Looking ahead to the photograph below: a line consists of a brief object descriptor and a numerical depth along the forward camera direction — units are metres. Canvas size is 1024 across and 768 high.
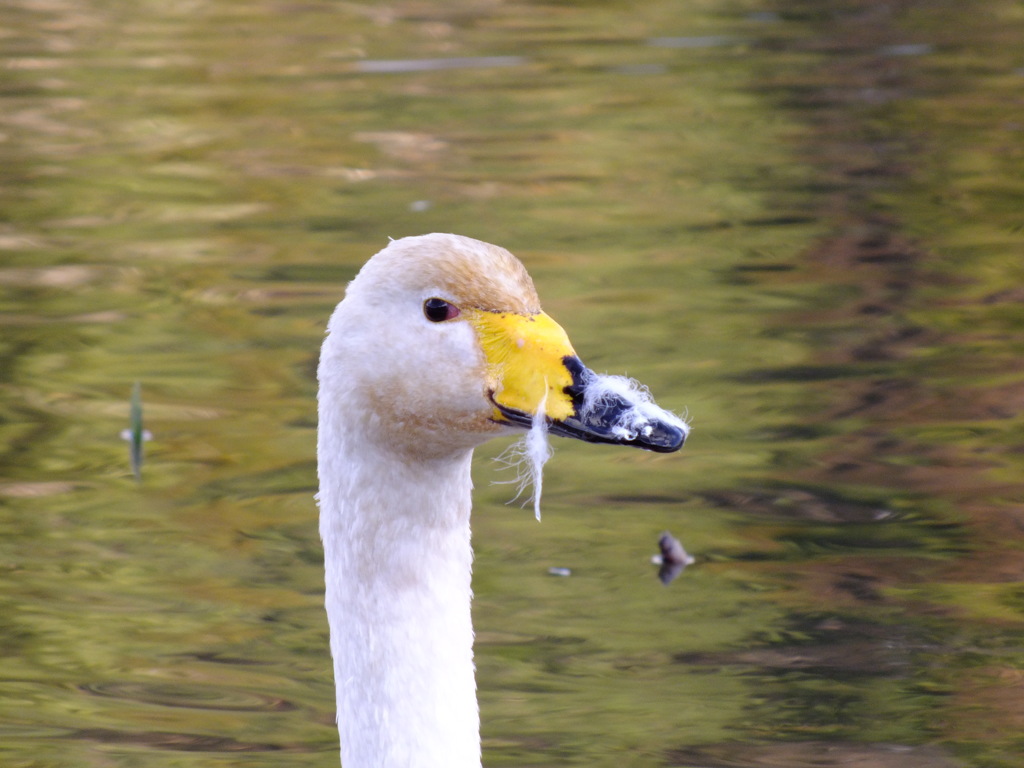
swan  6.90
